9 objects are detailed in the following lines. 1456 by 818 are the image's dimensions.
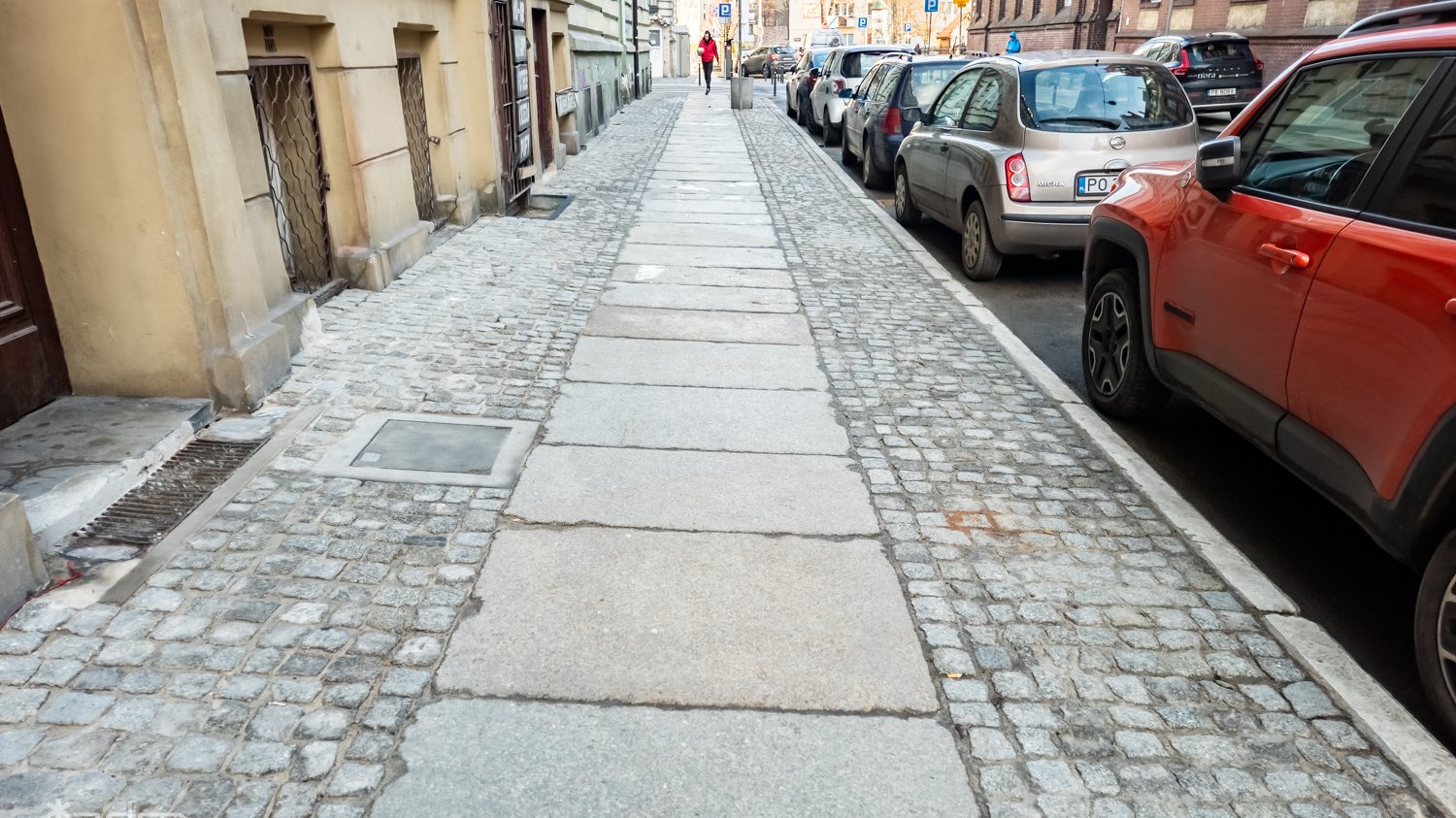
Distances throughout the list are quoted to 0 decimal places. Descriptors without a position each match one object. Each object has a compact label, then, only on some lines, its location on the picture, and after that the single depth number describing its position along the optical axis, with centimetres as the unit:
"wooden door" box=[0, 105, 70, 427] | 436
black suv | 2102
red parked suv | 284
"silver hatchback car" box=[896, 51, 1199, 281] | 766
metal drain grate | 366
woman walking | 3375
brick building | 2345
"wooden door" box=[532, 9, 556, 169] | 1472
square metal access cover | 438
